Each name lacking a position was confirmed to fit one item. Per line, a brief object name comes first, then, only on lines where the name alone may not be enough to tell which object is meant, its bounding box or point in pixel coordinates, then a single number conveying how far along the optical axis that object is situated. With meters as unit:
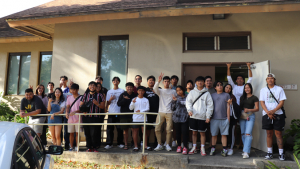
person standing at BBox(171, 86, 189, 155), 5.78
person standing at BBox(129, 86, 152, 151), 5.90
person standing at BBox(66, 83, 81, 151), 6.05
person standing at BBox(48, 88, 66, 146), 6.27
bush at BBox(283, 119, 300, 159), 5.18
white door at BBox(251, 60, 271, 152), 6.14
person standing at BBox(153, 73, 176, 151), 6.00
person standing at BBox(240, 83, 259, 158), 5.57
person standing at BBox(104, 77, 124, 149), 6.43
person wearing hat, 5.34
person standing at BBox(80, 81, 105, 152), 5.90
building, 6.55
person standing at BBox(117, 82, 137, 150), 6.13
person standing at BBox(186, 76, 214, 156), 5.61
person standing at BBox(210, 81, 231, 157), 5.61
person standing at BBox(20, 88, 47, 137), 6.20
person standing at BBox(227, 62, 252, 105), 6.38
